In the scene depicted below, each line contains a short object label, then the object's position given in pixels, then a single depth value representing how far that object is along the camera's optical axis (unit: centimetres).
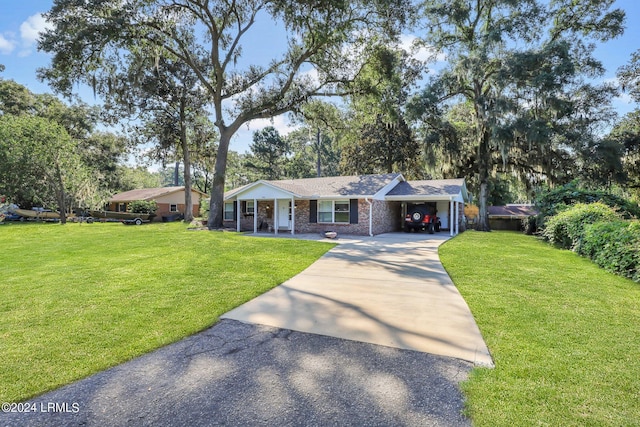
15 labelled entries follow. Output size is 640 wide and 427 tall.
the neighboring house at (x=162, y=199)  2867
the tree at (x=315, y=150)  1931
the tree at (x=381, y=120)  1605
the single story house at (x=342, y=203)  1552
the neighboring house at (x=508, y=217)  2498
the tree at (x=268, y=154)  3722
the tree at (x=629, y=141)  1770
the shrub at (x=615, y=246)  645
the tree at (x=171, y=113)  2105
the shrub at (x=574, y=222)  970
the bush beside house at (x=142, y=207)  2552
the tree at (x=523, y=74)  1611
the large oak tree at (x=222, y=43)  1291
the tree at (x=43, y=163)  2066
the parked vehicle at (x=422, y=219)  1683
